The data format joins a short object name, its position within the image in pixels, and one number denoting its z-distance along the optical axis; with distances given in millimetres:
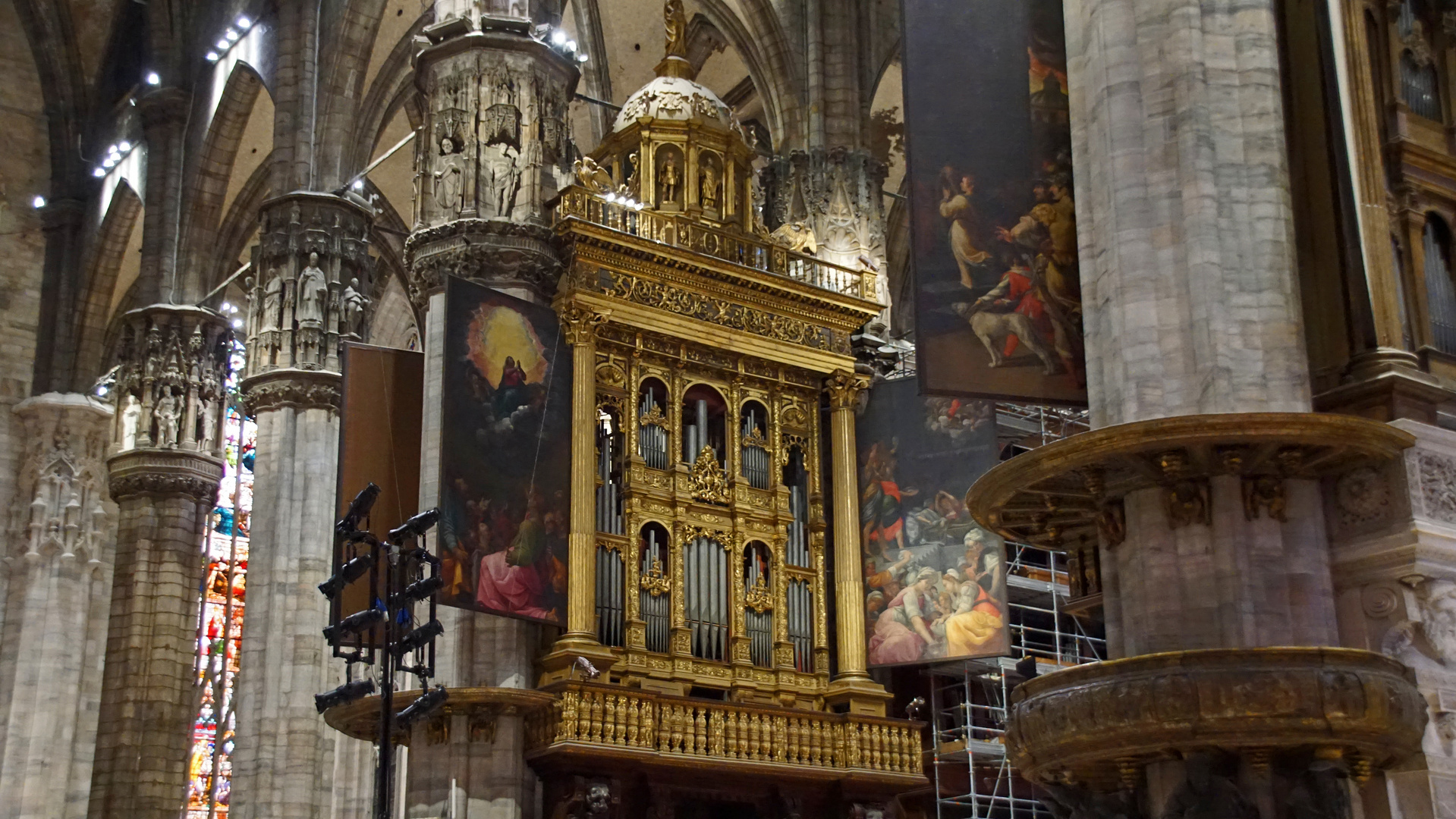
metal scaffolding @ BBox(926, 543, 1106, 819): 19906
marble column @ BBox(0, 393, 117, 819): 24047
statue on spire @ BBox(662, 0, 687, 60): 20953
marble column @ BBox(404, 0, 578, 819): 16484
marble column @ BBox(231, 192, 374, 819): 20484
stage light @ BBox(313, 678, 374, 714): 10180
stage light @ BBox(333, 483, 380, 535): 10578
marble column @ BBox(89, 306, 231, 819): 24156
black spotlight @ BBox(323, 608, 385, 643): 9781
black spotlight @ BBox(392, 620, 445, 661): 10062
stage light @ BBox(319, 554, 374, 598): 10227
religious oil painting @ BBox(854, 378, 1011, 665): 18438
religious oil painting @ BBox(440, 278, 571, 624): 16016
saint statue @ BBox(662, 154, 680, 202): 19375
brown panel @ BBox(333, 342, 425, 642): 17609
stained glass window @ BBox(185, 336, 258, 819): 27844
